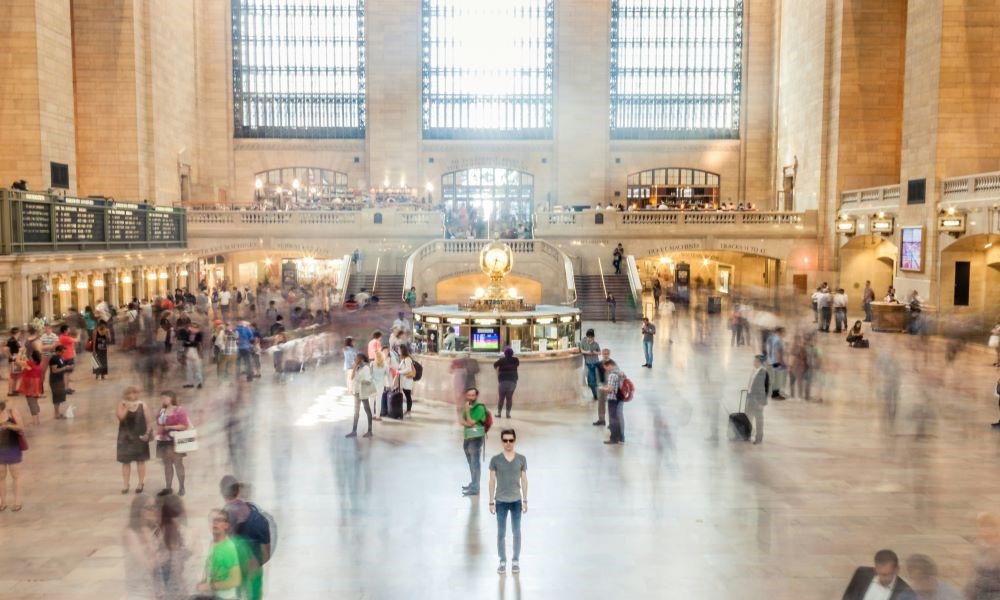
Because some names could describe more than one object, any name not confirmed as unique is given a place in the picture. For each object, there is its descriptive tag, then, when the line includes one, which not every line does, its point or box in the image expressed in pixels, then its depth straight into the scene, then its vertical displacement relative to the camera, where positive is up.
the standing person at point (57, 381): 14.98 -2.07
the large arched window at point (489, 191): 48.41 +3.94
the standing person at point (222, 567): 6.03 -2.11
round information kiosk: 16.44 -1.64
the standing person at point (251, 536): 6.60 -2.12
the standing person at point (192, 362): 18.08 -2.08
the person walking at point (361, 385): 13.53 -1.90
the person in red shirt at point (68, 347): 17.45 -1.75
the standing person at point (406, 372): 15.08 -1.90
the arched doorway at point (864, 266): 37.75 -0.13
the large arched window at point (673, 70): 48.25 +10.63
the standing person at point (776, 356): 17.23 -1.85
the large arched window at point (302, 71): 47.94 +10.45
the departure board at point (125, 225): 30.58 +1.31
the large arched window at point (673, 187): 48.59 +4.19
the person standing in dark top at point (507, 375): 14.92 -1.93
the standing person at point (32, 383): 14.43 -2.02
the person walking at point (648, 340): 20.58 -1.85
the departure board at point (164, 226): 34.38 +1.43
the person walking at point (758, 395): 13.23 -2.00
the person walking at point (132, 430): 10.39 -2.02
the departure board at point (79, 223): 27.05 +1.20
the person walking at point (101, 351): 19.16 -1.97
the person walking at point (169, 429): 10.32 -1.98
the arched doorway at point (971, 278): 28.56 -0.48
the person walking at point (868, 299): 29.92 -1.24
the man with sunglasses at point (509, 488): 8.12 -2.10
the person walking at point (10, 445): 10.04 -2.13
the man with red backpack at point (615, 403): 13.15 -2.13
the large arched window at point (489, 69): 47.75 +10.56
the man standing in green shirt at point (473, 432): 10.57 -2.05
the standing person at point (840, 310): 28.11 -1.52
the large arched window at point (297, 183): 48.12 +4.28
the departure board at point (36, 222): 24.73 +1.11
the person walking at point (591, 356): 16.44 -1.77
